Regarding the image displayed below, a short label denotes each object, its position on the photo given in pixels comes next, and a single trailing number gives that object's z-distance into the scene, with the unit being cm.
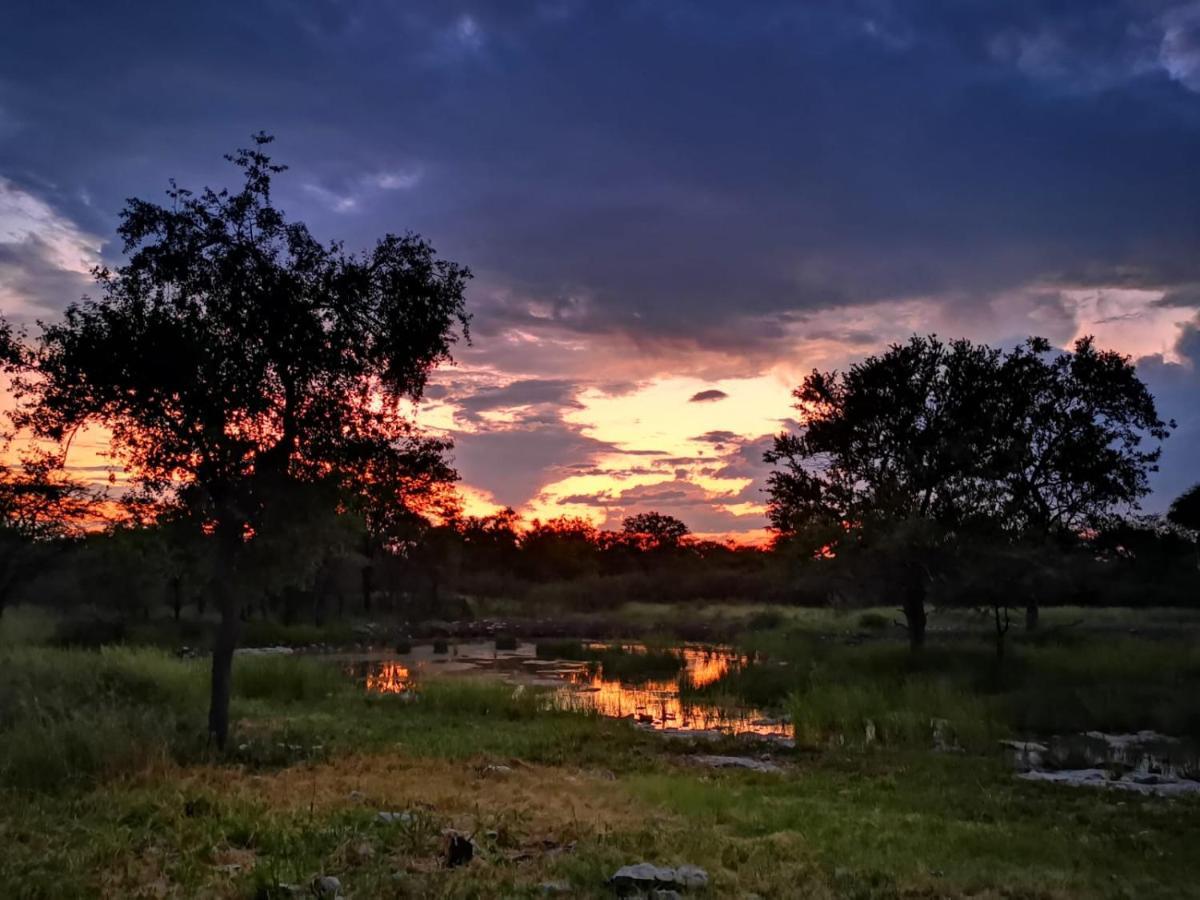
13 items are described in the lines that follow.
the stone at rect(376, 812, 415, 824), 921
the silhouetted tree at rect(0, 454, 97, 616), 1461
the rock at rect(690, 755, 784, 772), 1523
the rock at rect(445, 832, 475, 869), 814
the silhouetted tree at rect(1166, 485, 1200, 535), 6225
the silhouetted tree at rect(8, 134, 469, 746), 1309
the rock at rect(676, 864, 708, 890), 756
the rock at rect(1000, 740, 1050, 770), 1559
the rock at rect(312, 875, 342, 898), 700
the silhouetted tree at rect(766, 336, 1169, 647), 2847
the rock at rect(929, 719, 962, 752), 1711
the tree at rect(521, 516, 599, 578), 10969
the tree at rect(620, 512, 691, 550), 14312
